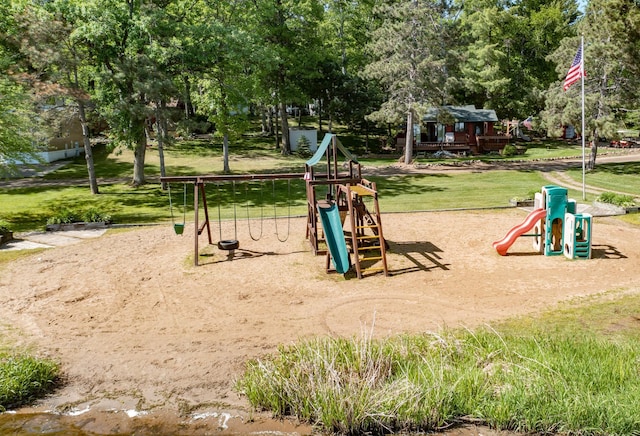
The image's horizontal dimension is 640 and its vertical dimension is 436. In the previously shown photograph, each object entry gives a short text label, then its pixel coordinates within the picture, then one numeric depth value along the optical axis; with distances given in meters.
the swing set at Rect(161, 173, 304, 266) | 14.95
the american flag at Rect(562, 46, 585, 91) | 21.44
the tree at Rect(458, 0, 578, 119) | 51.19
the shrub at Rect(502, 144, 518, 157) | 43.34
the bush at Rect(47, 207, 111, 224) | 19.25
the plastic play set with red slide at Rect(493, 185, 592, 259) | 14.13
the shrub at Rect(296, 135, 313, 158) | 44.44
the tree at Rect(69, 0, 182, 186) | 23.44
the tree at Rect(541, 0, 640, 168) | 28.06
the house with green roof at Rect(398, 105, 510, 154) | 45.09
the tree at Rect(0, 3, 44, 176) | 18.02
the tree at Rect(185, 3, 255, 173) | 25.73
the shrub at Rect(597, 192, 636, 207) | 20.08
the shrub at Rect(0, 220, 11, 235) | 17.50
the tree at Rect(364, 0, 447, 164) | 35.03
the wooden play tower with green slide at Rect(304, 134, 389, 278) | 13.30
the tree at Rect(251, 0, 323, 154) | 38.69
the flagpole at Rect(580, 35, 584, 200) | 21.43
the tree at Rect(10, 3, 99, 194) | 21.83
